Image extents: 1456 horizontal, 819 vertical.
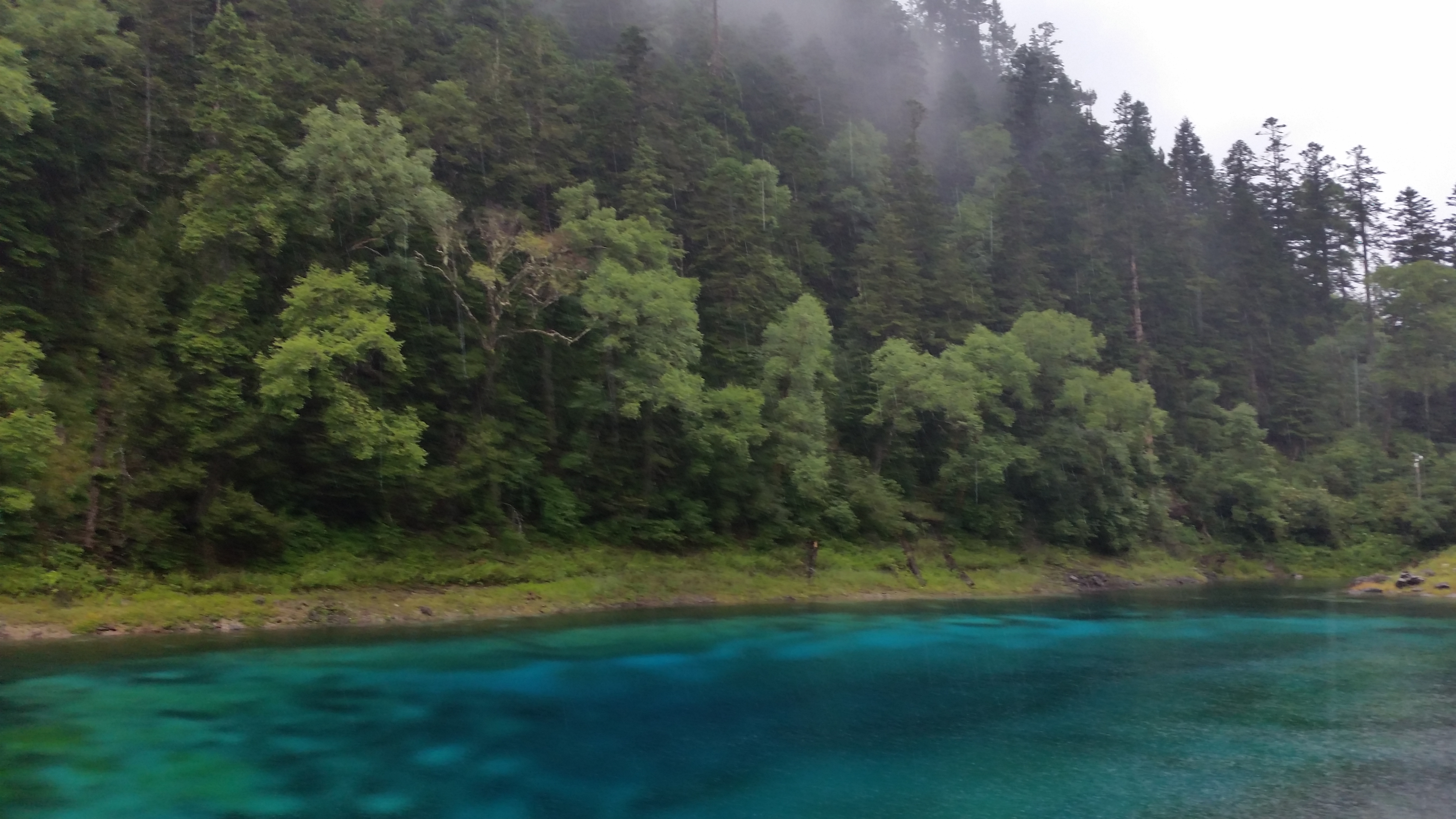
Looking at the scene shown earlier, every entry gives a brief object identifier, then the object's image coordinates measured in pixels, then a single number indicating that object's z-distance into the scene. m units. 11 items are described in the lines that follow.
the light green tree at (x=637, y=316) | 37.41
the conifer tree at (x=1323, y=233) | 83.75
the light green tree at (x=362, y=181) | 32.84
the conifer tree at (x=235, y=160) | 31.44
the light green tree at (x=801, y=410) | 43.25
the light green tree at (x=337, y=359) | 28.31
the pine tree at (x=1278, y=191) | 87.75
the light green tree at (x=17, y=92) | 28.83
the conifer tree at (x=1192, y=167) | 96.44
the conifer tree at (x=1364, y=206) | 82.81
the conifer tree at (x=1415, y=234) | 77.31
